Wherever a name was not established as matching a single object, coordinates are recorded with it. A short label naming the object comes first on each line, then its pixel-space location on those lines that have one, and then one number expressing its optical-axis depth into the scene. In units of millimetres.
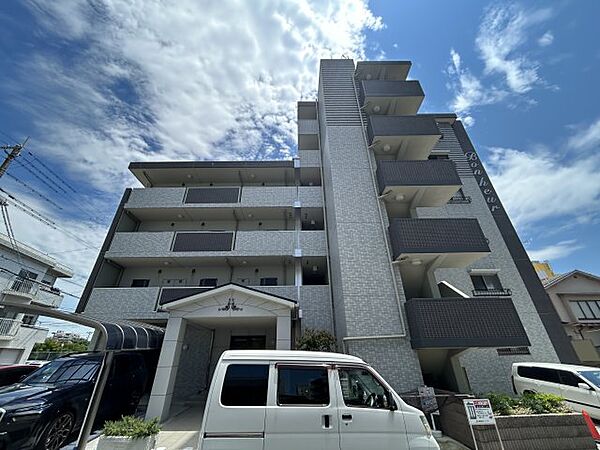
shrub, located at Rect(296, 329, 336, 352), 7904
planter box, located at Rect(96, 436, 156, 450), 4512
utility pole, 10570
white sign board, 4539
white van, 3488
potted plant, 4539
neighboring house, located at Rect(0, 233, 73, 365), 16062
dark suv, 4371
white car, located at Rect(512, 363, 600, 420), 7022
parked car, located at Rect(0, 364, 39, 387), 7664
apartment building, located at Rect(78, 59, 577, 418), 7704
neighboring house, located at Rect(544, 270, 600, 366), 12328
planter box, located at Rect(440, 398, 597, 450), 4742
